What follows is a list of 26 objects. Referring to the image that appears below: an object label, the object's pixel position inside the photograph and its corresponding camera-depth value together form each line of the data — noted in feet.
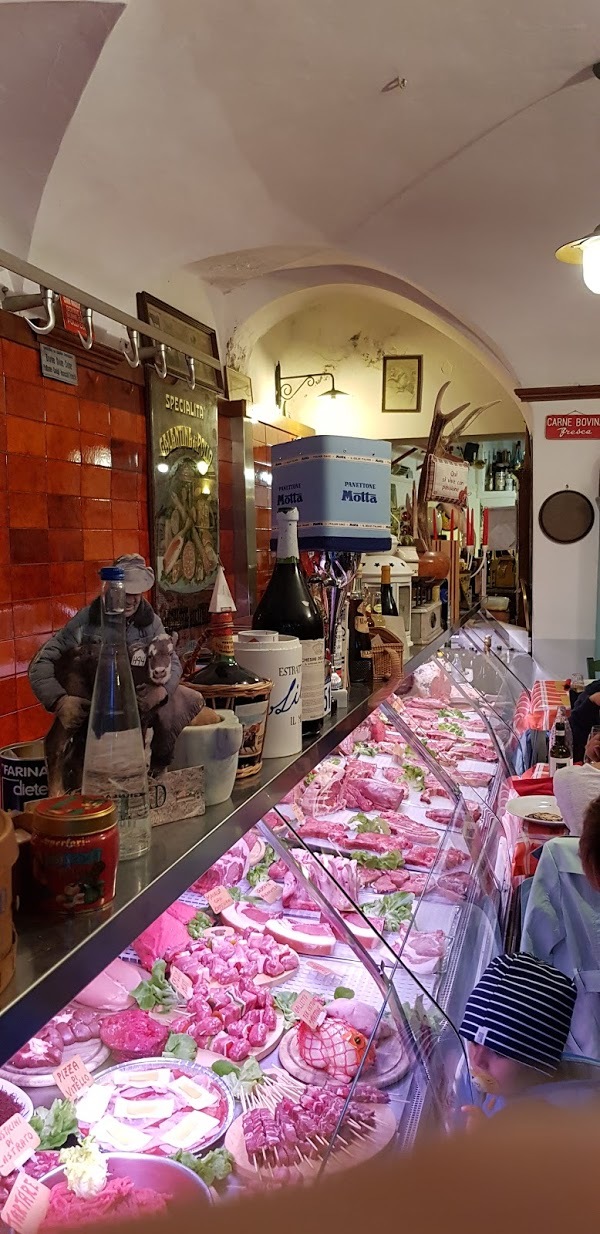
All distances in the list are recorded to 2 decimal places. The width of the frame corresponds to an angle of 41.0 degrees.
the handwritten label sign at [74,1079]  4.89
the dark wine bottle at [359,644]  9.29
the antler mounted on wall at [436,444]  17.75
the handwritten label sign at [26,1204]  4.22
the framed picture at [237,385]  19.95
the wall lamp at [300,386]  24.49
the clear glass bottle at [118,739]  3.84
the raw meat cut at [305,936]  6.86
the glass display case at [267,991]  4.34
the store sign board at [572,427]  19.72
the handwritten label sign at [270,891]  7.21
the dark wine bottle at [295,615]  6.43
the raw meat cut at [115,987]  5.52
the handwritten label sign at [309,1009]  6.13
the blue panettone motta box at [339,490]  7.75
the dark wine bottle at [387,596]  11.60
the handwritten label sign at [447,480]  16.65
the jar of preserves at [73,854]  3.30
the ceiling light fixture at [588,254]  12.10
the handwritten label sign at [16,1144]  4.45
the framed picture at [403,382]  24.36
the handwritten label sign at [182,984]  6.07
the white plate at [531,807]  10.93
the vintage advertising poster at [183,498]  16.22
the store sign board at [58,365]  12.68
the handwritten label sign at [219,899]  6.82
